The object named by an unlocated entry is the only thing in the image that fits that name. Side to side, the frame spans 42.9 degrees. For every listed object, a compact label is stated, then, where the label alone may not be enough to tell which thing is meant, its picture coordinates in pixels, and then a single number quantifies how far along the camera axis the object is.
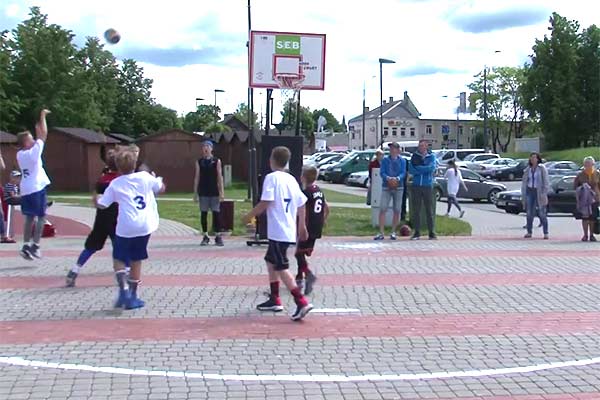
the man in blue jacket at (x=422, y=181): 14.59
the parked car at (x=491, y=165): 53.09
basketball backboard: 14.05
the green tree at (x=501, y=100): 102.44
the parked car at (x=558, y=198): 23.94
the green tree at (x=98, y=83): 61.18
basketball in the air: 15.15
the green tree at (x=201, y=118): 90.19
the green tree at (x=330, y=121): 166.23
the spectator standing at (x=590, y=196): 14.98
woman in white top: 20.95
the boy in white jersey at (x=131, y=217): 7.69
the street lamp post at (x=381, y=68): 56.85
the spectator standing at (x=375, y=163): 16.64
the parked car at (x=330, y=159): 51.09
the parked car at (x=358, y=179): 38.94
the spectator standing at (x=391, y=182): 14.58
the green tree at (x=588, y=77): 73.06
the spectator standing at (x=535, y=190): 15.57
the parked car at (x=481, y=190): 30.66
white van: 59.94
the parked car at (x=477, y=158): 57.42
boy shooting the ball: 10.53
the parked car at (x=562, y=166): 46.39
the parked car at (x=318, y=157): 54.11
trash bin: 14.95
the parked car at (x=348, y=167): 43.34
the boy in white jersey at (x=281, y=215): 7.51
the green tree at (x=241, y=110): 109.16
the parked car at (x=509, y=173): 52.44
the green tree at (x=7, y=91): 49.56
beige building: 126.56
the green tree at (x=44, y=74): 56.84
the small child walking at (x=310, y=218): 8.77
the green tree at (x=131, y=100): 89.56
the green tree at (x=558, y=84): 72.56
